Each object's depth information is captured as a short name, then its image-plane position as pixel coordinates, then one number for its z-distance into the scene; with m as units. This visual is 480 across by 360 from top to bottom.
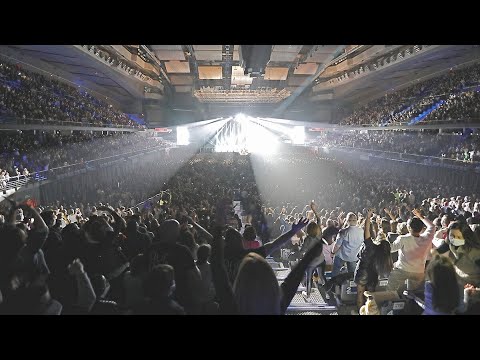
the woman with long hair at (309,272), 4.48
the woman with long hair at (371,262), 4.12
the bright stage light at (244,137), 36.86
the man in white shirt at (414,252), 4.08
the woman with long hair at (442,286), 3.10
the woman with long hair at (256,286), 2.36
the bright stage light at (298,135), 33.41
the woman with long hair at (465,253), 3.86
